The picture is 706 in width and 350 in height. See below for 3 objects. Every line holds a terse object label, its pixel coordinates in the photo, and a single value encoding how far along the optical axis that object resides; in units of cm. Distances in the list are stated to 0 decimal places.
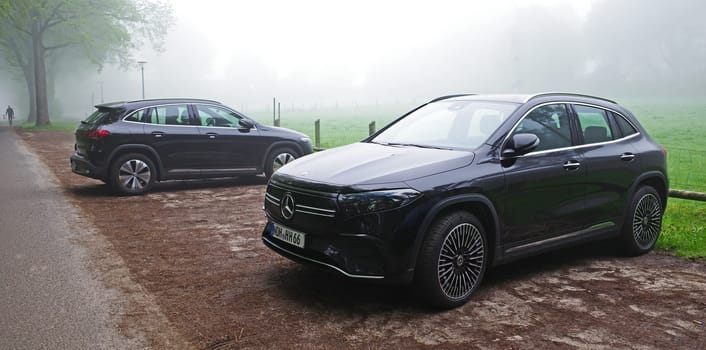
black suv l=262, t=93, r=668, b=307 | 469
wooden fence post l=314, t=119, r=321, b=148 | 1878
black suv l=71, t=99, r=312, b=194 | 1075
